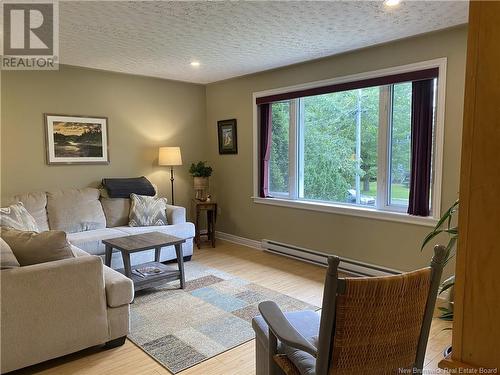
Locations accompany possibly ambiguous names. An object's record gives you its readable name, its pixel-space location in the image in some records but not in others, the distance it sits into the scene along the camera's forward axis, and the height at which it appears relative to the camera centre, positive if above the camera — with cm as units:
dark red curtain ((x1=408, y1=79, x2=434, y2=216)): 331 +14
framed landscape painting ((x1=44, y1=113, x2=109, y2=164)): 437 +25
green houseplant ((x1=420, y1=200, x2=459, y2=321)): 158 -57
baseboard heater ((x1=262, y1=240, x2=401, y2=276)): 374 -116
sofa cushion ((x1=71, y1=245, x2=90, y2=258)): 306 -81
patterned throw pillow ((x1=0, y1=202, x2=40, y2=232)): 319 -56
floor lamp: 502 +4
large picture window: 338 +19
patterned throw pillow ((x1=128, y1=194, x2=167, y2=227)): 443 -65
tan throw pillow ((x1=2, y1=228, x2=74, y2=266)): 225 -55
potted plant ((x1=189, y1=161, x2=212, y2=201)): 532 -27
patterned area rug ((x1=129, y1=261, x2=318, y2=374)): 249 -130
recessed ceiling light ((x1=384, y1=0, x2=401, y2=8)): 253 +112
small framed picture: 536 +34
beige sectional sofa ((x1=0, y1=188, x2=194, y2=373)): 209 -95
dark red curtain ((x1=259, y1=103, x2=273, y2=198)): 489 +18
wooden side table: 511 -83
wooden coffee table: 325 -84
